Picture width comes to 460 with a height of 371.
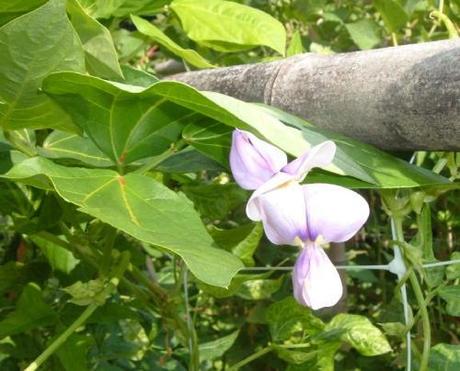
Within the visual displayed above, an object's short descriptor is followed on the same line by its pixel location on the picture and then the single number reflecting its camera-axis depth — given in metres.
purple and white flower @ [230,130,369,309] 0.46
